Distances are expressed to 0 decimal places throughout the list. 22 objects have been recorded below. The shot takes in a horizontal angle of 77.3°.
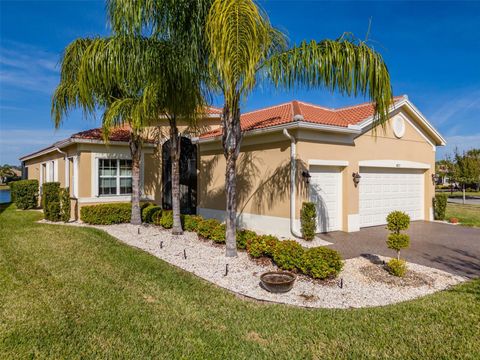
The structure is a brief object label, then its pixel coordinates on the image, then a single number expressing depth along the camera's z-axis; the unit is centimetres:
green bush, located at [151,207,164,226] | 1310
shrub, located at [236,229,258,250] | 884
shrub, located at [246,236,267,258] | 780
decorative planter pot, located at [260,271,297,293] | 589
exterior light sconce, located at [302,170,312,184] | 1051
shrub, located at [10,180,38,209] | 1930
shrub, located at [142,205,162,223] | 1358
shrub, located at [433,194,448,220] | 1539
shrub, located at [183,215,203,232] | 1164
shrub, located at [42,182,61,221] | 1435
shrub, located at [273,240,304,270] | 693
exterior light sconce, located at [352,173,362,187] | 1203
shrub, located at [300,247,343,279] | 649
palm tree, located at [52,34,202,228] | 898
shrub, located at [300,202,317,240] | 1009
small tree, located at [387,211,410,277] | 673
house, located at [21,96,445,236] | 1096
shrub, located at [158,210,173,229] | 1228
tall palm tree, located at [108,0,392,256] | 666
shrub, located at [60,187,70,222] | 1409
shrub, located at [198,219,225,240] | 1010
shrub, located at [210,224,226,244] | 966
